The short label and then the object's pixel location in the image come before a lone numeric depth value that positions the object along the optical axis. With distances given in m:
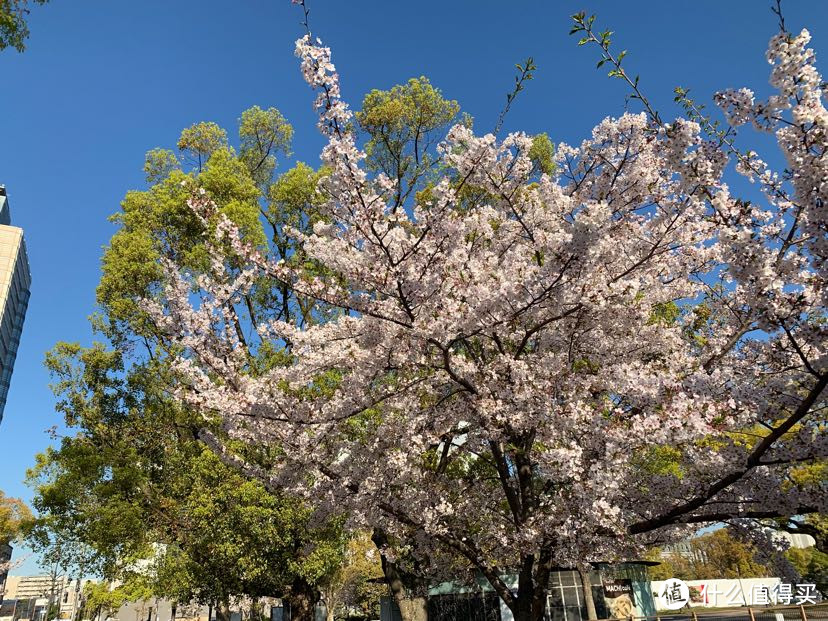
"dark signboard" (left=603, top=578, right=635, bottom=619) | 20.31
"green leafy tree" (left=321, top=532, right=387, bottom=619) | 29.38
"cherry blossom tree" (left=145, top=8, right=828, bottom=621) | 5.01
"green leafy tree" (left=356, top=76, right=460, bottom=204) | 16.38
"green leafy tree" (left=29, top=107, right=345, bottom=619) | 12.88
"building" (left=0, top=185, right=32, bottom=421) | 80.96
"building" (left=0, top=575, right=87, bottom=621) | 72.32
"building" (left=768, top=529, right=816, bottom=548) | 68.62
